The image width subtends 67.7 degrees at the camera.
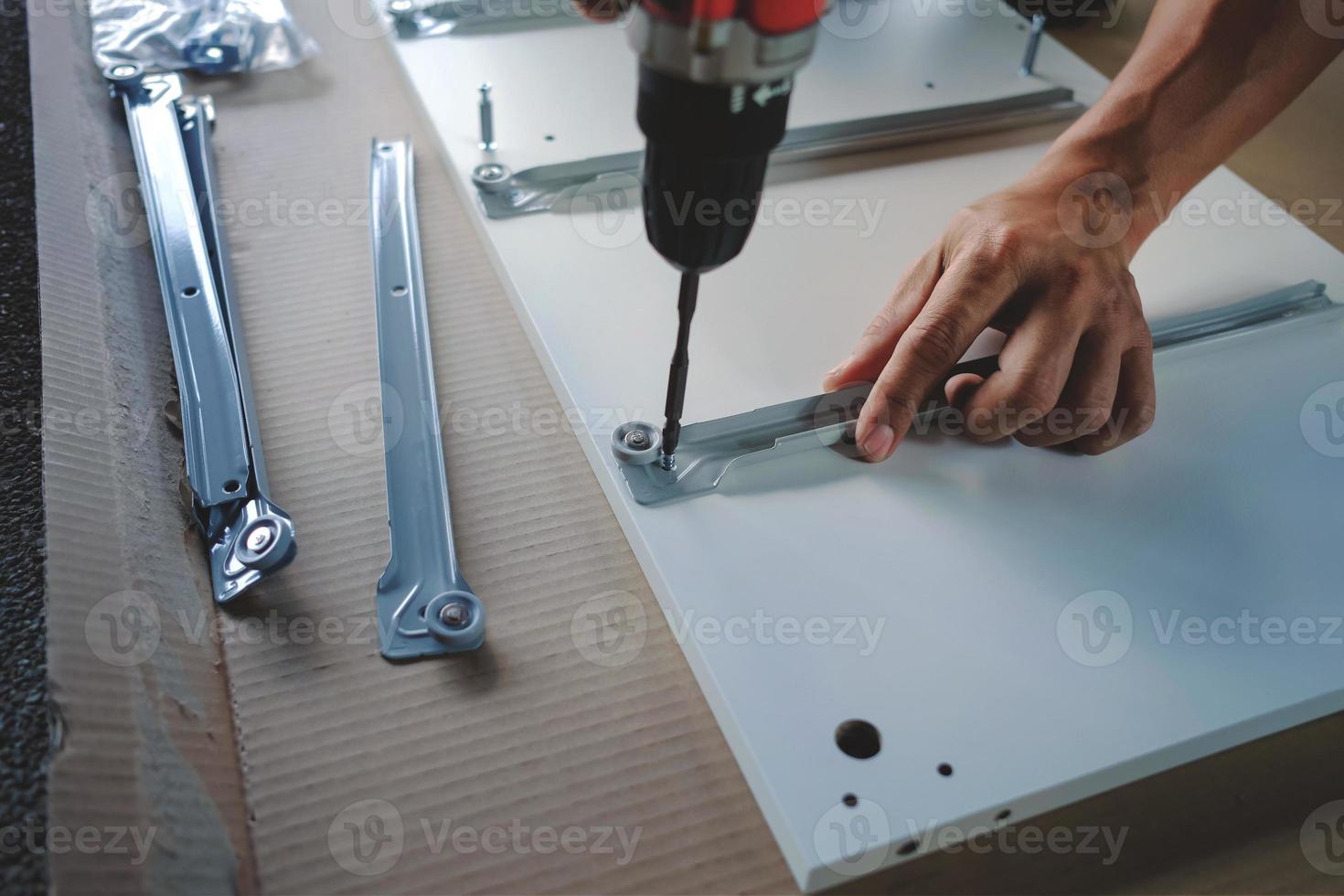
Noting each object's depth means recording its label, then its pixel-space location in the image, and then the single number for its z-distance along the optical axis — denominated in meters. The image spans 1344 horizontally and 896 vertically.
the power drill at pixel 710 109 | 0.43
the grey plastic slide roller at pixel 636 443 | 0.71
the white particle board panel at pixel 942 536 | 0.58
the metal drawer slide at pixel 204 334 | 0.66
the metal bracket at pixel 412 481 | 0.63
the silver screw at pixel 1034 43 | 1.15
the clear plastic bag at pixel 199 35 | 1.08
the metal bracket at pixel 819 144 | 0.94
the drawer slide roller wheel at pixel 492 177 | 0.94
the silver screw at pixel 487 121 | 0.97
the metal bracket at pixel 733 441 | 0.70
